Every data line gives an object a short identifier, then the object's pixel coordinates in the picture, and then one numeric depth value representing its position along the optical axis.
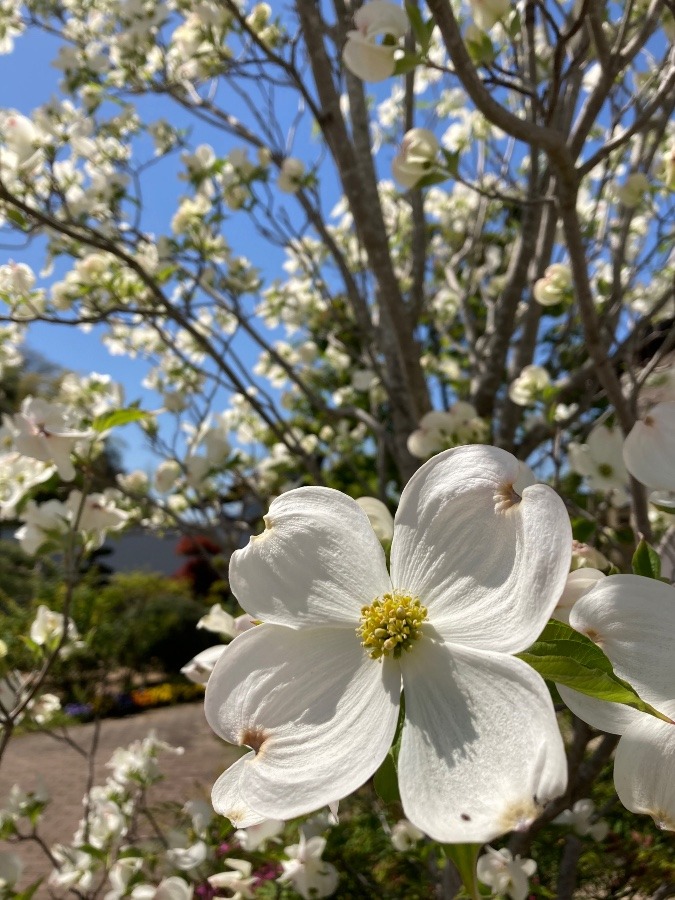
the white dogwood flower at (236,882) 1.04
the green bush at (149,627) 6.30
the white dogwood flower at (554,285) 1.18
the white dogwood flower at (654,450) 0.47
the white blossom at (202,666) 0.59
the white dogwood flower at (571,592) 0.40
